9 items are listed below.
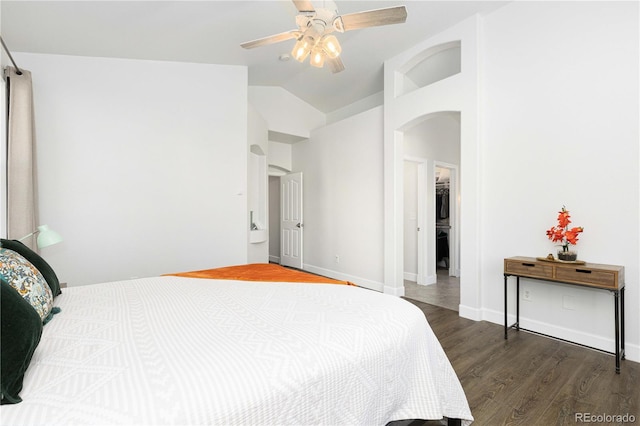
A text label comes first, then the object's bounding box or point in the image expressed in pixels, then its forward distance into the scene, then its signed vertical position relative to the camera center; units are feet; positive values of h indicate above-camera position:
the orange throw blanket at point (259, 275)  6.85 -1.48
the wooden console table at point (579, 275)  7.17 -1.65
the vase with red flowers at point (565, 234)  8.13 -0.63
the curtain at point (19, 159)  9.48 +1.74
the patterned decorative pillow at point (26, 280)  3.92 -0.88
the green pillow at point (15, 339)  2.40 -1.08
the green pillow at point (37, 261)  4.93 -0.79
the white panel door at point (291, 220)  19.63 -0.49
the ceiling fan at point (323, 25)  6.74 +4.31
